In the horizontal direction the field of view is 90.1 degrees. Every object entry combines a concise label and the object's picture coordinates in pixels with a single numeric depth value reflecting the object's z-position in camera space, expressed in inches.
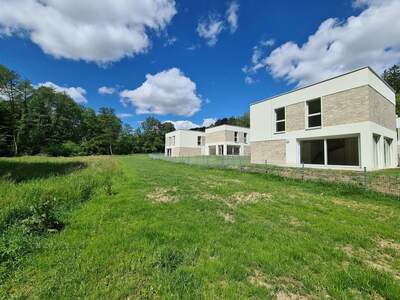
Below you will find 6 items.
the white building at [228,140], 1477.6
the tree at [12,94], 1669.5
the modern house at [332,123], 494.9
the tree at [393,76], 1546.5
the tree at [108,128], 2362.2
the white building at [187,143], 1702.8
